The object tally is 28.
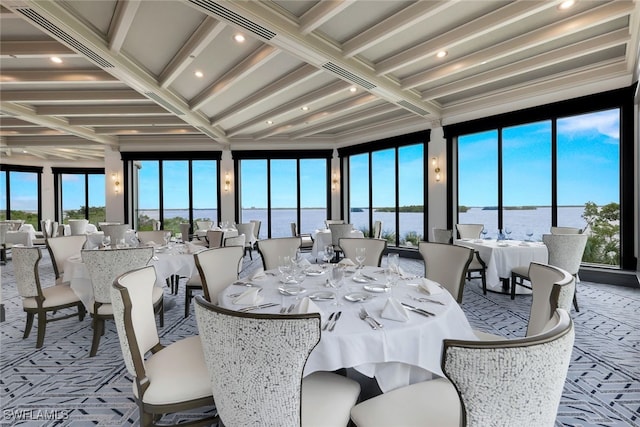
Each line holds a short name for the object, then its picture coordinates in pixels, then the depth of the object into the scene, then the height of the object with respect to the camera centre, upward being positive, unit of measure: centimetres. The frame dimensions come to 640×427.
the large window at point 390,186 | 830 +69
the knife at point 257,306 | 172 -55
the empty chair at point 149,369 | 148 -84
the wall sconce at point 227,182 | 961 +88
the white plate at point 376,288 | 203 -53
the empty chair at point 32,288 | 294 -75
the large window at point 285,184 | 977 +85
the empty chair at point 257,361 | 105 -54
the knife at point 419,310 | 162 -55
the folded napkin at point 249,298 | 179 -52
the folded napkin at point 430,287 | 199 -51
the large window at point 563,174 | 524 +71
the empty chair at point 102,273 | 280 -57
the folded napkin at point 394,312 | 154 -52
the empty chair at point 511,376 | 84 -47
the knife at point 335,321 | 146 -55
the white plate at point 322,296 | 187 -54
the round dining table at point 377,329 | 140 -56
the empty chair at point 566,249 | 389 -51
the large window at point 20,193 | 1121 +64
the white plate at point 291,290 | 200 -53
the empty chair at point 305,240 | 778 -76
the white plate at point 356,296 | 184 -53
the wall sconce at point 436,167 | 750 +105
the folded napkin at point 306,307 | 156 -50
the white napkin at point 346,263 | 280 -49
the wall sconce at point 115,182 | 954 +87
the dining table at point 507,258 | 442 -69
